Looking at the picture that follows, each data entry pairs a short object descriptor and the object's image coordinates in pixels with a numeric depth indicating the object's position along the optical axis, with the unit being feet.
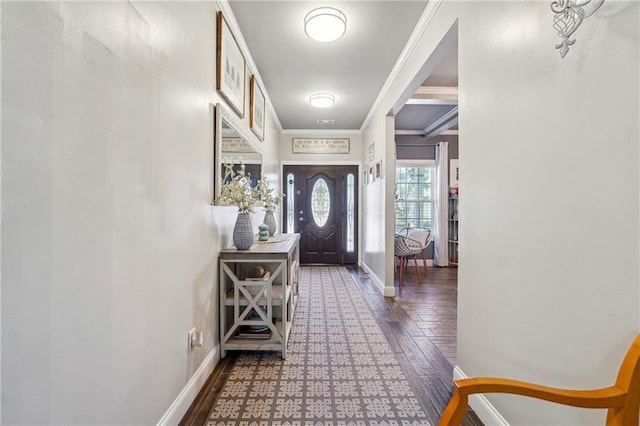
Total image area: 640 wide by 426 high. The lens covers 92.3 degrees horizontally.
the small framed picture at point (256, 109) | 10.14
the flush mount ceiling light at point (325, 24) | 7.36
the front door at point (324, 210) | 19.56
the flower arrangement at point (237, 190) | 7.19
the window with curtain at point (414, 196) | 20.53
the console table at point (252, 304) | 7.10
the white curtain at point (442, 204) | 19.53
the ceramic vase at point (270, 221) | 11.11
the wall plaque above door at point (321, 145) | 19.36
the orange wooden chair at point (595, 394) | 2.53
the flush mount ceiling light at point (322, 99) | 12.69
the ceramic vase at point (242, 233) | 7.48
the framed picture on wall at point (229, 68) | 6.85
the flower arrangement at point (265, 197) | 9.30
